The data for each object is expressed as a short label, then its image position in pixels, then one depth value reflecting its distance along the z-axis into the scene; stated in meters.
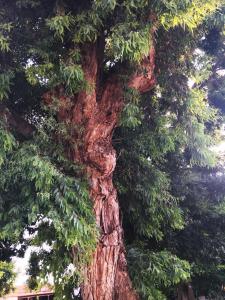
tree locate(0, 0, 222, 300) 3.03
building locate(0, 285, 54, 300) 8.76
